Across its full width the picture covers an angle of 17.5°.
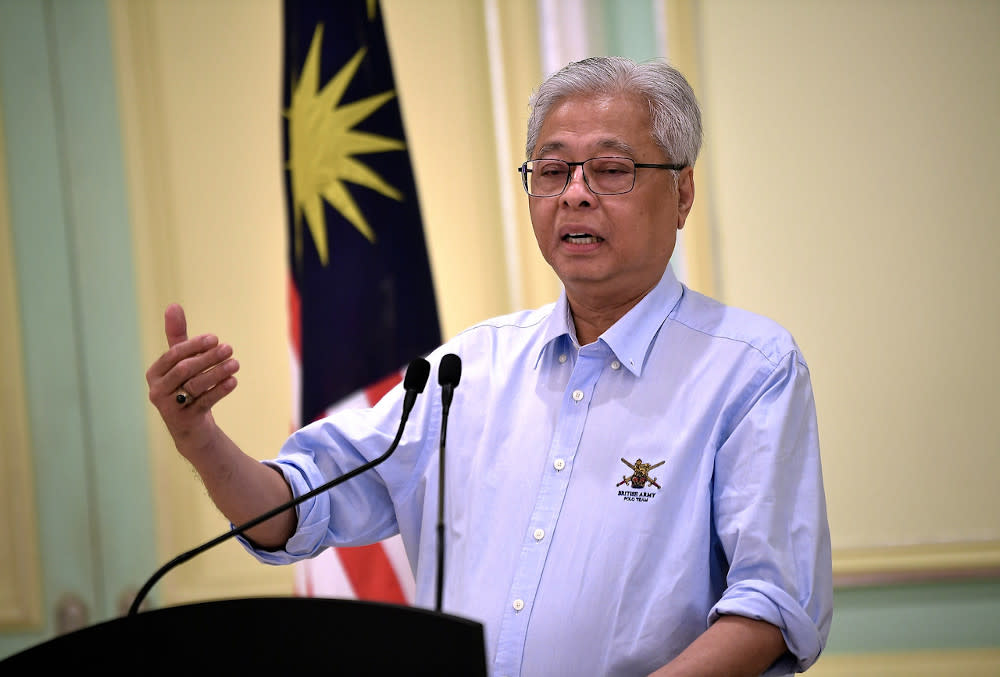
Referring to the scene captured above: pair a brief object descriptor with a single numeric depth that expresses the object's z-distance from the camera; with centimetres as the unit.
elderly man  320
